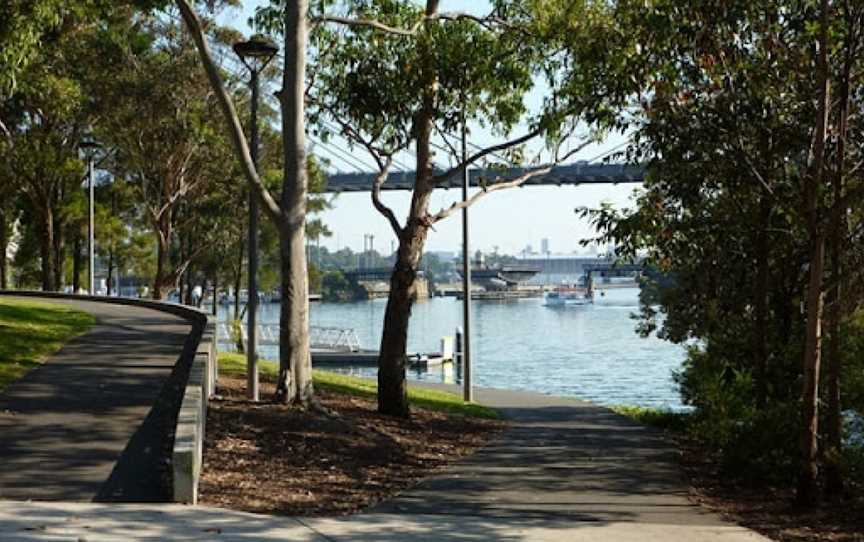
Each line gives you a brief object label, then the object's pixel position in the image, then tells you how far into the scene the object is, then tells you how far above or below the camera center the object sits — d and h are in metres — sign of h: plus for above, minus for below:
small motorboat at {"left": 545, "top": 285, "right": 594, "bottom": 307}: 166.04 -2.18
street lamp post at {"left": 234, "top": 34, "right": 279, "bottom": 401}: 15.16 +0.97
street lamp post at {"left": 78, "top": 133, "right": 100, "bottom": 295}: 31.25 +4.01
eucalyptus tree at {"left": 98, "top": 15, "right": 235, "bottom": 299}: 30.89 +4.78
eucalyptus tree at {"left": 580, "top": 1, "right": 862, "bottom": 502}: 9.97 +1.37
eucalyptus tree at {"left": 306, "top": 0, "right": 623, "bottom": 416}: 16.50 +3.14
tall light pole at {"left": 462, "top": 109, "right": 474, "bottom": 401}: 26.72 -0.79
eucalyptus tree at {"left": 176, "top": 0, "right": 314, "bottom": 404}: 13.30 +1.15
